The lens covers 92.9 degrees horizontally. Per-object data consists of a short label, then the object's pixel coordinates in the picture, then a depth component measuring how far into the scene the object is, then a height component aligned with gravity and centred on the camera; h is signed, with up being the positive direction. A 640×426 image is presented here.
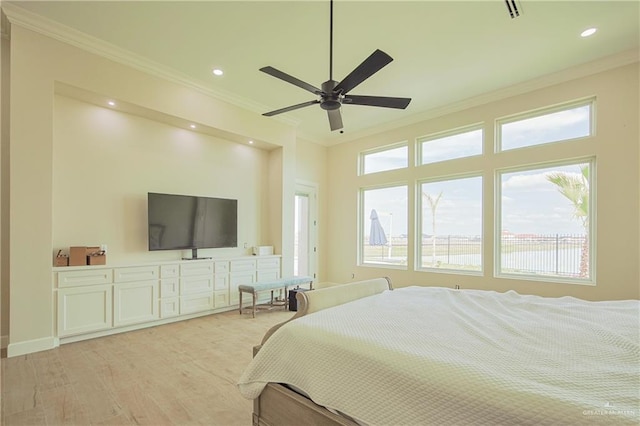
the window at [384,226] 6.06 -0.24
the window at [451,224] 5.11 -0.17
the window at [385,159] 6.11 +1.16
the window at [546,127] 4.21 +1.30
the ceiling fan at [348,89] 2.44 +1.13
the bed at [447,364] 1.09 -0.67
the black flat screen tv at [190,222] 4.32 -0.12
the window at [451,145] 5.18 +1.25
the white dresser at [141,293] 3.46 -1.06
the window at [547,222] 4.17 -0.11
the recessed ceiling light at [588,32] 3.33 +2.03
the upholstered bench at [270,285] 4.65 -1.14
